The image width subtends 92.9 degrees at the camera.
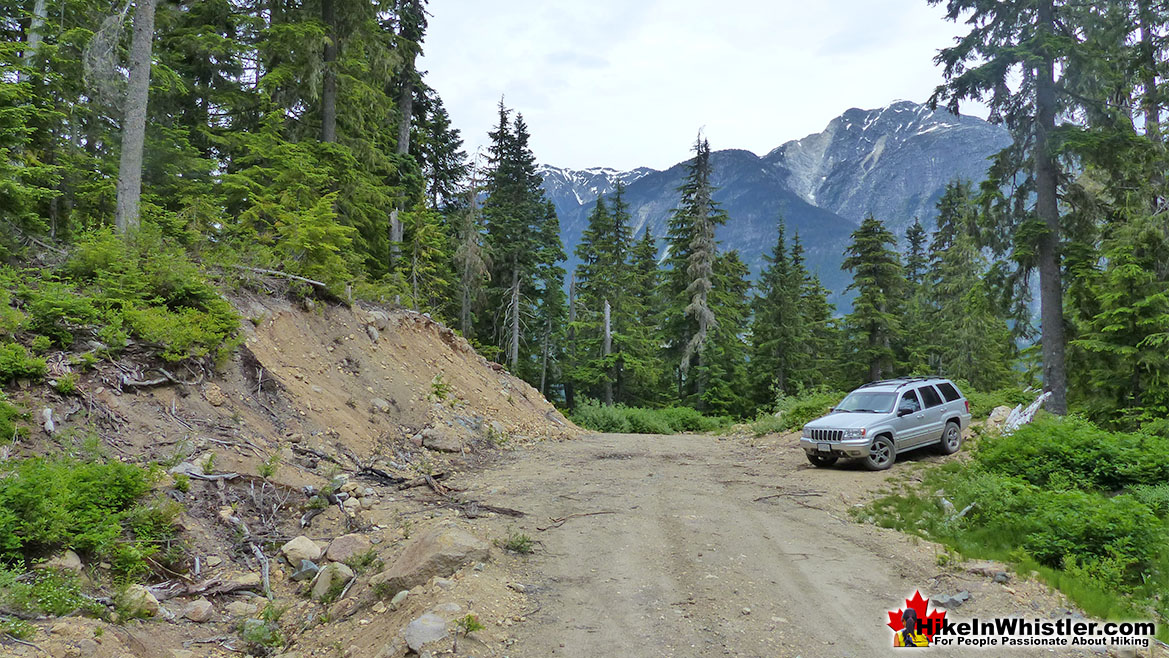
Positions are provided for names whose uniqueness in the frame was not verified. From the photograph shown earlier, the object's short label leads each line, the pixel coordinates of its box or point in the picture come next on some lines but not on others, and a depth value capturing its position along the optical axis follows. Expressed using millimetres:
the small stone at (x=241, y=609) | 5387
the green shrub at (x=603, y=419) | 27594
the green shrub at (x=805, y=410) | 19688
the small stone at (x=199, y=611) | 5160
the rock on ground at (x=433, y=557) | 5488
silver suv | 11836
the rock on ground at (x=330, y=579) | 5703
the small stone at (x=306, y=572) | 6066
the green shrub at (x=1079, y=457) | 8750
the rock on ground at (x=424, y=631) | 4430
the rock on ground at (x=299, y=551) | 6305
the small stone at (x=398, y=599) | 5160
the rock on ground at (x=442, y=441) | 12727
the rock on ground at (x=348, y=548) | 6312
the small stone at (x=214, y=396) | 8797
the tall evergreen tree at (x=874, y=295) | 29797
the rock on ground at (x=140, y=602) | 4863
